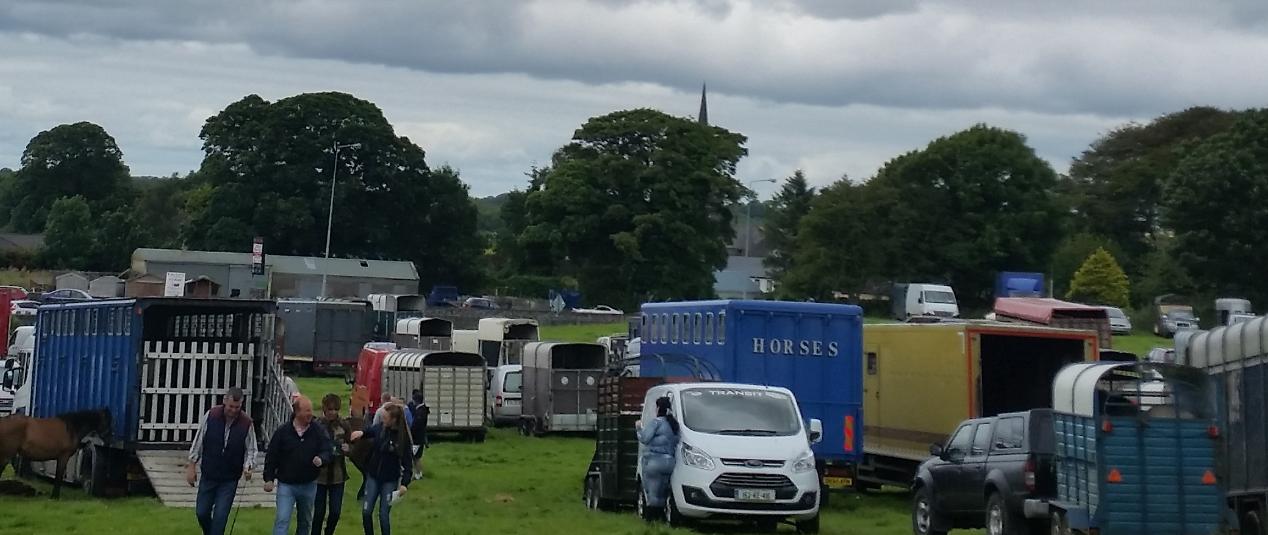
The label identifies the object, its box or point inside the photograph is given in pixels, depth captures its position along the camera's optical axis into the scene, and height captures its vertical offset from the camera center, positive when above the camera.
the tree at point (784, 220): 128.88 +12.39
